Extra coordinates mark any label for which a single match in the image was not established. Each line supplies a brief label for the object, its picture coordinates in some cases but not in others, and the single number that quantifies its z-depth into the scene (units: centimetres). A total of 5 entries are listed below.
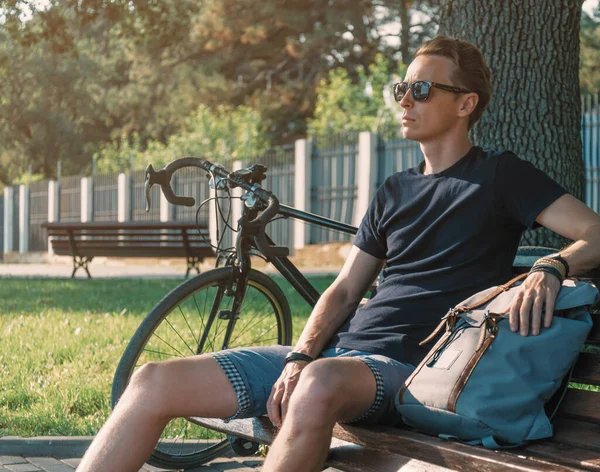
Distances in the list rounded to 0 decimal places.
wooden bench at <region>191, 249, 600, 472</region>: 258
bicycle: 375
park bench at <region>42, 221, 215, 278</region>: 1489
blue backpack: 274
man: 287
